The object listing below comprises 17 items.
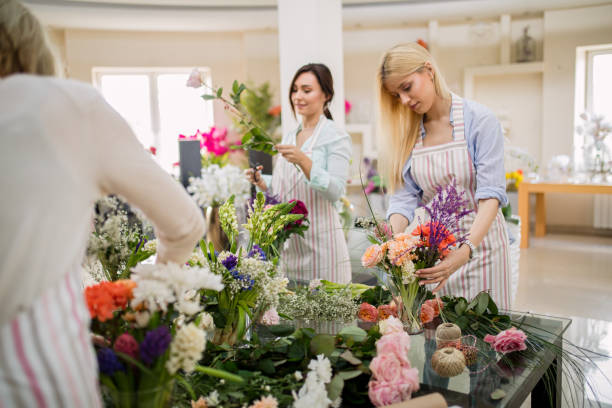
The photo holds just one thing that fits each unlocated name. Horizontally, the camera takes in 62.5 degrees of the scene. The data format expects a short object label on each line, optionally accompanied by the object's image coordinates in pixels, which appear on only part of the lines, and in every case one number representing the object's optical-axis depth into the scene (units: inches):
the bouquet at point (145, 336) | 32.3
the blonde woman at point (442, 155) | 73.4
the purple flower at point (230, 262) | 53.5
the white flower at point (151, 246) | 55.0
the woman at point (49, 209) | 25.9
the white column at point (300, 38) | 133.6
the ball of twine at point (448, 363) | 44.8
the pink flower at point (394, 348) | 41.0
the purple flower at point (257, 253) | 56.0
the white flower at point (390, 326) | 47.2
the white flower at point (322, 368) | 39.0
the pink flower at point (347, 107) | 304.4
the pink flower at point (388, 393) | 39.3
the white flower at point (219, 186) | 97.2
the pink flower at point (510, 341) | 49.1
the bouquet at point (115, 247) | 40.9
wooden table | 226.8
